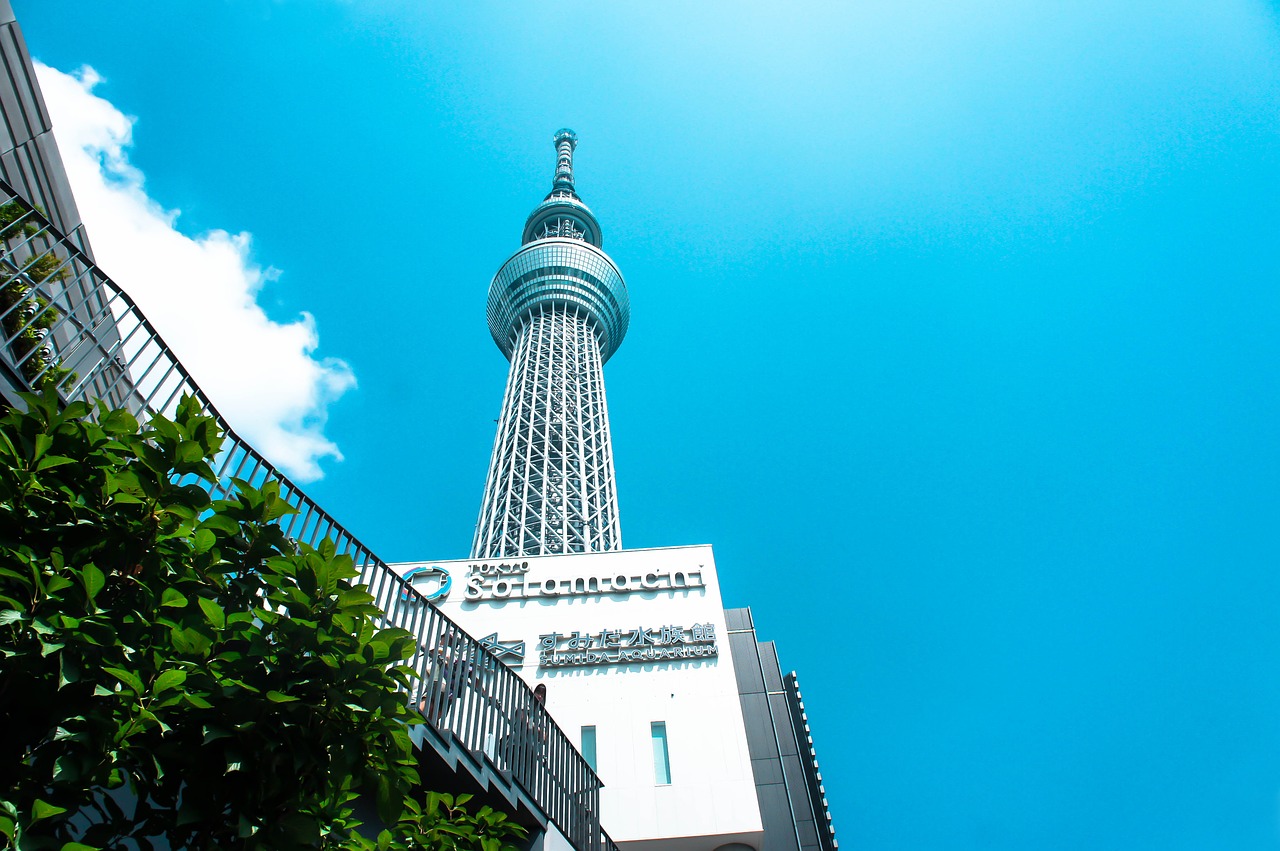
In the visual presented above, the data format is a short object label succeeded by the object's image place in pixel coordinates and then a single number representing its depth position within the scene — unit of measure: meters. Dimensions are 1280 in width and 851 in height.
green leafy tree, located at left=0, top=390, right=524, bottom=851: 3.67
